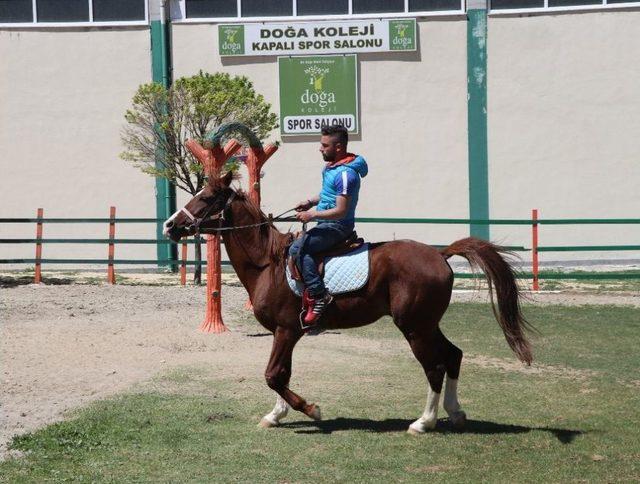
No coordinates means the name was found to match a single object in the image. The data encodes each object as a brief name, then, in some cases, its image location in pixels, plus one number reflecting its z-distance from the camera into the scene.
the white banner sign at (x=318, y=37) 23.42
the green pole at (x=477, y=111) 23.42
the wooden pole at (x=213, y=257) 13.40
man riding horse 8.27
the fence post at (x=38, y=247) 21.06
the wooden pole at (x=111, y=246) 21.02
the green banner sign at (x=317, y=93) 23.58
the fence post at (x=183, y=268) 20.34
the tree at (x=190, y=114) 19.47
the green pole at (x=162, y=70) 23.73
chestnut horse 8.27
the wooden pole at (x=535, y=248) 19.50
